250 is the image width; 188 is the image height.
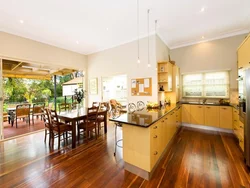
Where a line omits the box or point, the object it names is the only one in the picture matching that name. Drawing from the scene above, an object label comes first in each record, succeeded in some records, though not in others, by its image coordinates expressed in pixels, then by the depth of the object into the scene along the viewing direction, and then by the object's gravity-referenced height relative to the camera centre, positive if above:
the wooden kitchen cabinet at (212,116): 4.04 -0.79
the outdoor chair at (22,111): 4.99 -0.71
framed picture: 5.98 +0.36
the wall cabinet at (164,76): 4.16 +0.57
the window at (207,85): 4.45 +0.29
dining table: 3.07 -0.60
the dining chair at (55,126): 3.04 -0.84
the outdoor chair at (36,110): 5.59 -0.73
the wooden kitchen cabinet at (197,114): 4.28 -0.79
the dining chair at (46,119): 3.10 -0.66
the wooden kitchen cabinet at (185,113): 4.53 -0.79
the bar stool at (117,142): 3.08 -1.33
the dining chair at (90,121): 3.31 -0.80
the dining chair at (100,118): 3.77 -0.80
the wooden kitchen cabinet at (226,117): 3.85 -0.81
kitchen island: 1.91 -0.83
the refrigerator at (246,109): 2.15 -0.32
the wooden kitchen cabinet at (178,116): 3.94 -0.80
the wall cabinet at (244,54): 2.68 +0.92
